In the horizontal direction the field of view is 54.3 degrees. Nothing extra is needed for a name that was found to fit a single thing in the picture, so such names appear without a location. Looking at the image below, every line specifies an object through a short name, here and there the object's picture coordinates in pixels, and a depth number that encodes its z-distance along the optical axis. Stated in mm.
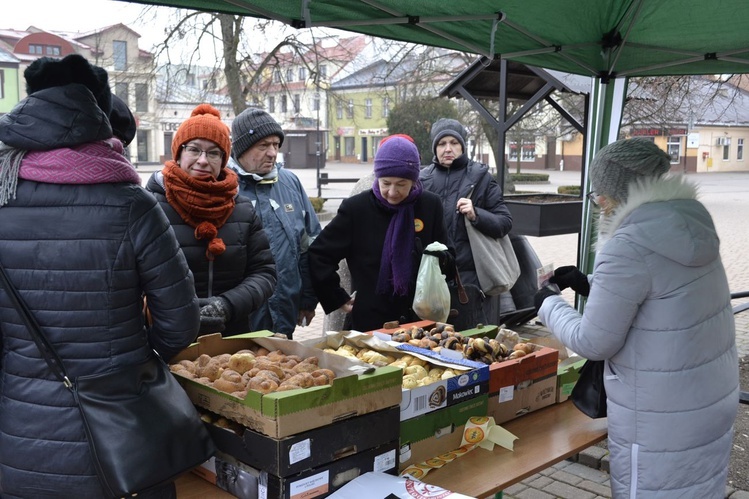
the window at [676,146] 48156
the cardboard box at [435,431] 2211
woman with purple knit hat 3531
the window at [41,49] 40612
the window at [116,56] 18516
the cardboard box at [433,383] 2213
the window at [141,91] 17238
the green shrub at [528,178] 35069
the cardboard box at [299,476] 1858
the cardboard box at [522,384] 2551
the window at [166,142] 53056
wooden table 2135
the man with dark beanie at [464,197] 4840
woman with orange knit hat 2934
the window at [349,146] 66281
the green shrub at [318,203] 17452
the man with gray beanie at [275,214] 3535
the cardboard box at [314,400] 1821
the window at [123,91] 18428
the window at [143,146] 53953
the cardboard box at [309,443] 1832
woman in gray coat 2225
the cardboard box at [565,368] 2881
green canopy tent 3027
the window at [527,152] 52194
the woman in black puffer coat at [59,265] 1775
